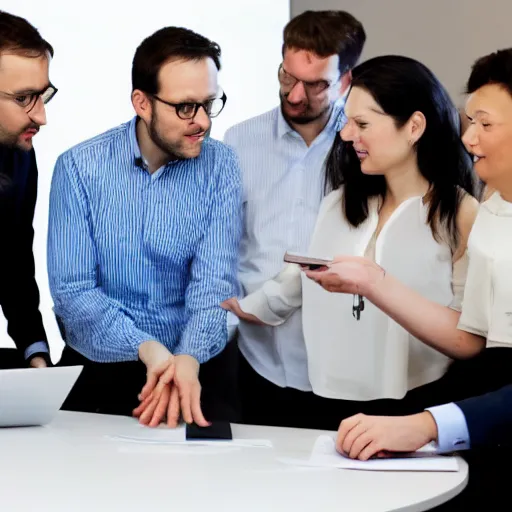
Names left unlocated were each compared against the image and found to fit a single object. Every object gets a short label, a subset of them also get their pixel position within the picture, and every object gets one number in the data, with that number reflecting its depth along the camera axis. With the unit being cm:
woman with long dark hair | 265
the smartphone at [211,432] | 216
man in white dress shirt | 297
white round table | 168
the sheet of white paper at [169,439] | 211
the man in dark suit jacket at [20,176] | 292
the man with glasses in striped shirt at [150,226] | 278
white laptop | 208
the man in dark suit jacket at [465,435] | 190
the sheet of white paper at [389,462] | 188
